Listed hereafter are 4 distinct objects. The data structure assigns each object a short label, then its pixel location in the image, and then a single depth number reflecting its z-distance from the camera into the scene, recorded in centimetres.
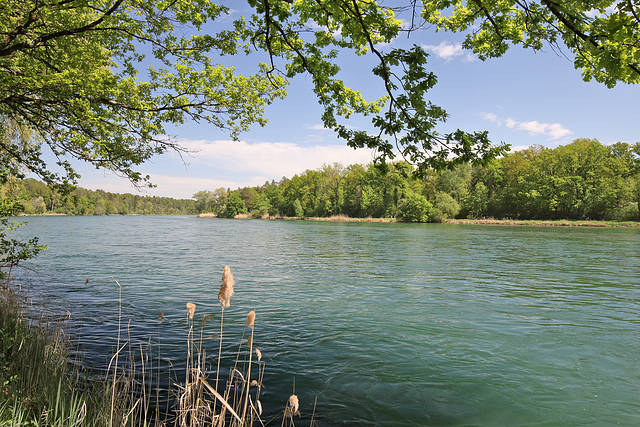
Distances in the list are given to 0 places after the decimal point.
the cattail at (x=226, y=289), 270
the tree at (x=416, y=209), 8362
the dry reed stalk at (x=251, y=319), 267
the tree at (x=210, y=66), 455
